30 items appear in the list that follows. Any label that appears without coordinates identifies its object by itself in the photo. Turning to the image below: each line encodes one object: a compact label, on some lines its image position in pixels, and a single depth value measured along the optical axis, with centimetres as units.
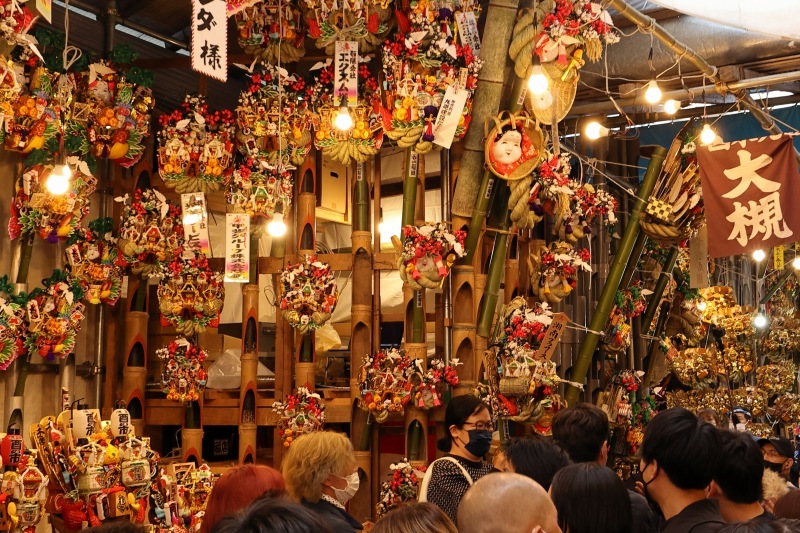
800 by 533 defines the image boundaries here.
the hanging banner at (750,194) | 679
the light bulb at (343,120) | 647
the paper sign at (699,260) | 948
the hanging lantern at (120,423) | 573
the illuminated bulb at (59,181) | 620
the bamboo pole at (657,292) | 1042
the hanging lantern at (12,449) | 503
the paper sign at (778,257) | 1193
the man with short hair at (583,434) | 402
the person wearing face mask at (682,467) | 315
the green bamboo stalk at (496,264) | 715
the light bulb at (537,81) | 628
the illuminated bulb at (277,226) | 704
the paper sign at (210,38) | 484
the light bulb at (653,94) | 689
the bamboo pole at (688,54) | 660
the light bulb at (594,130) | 754
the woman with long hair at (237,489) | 334
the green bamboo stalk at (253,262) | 749
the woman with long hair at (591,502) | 302
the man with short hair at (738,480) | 333
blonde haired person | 378
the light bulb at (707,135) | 774
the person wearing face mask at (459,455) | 415
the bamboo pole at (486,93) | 700
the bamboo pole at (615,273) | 862
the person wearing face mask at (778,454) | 611
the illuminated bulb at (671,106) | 742
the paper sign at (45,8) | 449
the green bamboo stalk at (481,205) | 701
